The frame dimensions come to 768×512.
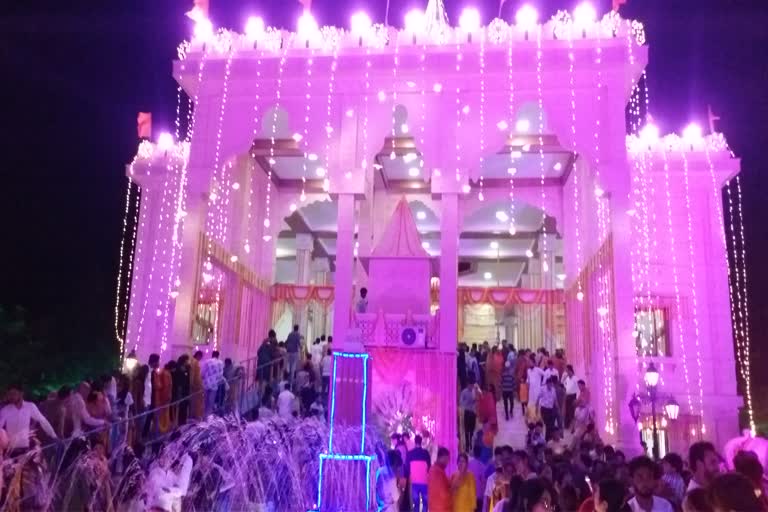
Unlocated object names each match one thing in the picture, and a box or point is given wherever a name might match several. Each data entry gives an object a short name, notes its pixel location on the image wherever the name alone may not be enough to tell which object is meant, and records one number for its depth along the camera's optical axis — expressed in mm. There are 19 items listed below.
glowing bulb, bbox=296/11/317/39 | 15172
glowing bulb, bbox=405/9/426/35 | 14867
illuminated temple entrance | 13781
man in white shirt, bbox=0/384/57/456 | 7758
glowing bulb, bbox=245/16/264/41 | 15289
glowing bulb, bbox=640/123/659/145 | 16219
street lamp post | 11828
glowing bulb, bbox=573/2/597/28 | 14445
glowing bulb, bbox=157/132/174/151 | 17594
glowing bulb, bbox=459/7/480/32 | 14852
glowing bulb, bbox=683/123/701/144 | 16172
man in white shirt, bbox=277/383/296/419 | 11547
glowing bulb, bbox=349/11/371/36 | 15000
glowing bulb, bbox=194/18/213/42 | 15433
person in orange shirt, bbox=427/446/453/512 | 7359
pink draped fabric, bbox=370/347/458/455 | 12938
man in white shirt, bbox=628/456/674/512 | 4289
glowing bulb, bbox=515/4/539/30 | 14687
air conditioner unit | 13477
